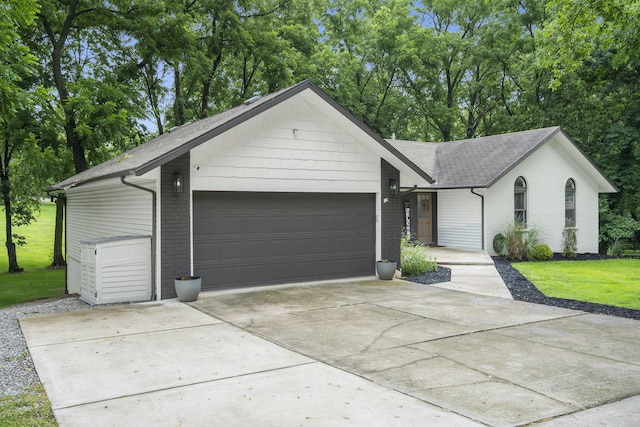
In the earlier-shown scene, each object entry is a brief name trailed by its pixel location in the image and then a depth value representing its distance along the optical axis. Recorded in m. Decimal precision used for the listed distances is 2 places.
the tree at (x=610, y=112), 10.94
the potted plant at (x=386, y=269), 11.70
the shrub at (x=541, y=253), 17.25
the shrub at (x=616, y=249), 20.36
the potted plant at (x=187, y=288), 8.93
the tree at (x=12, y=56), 7.18
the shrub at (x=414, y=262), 12.88
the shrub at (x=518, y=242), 17.17
